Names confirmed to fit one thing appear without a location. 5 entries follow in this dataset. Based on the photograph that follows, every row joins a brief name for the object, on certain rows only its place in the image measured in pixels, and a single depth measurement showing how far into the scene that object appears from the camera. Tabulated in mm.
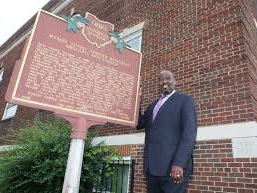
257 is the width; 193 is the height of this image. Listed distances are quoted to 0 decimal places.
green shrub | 5402
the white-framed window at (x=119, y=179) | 5637
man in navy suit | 2836
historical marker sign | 3215
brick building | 4172
